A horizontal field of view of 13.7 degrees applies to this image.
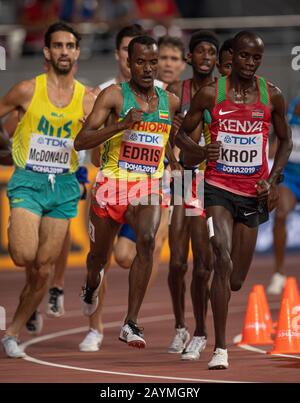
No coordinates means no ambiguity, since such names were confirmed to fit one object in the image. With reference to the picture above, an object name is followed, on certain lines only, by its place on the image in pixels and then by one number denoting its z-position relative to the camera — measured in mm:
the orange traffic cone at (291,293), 12578
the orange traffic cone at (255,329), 12695
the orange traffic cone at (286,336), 11828
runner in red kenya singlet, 10680
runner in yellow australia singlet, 11992
